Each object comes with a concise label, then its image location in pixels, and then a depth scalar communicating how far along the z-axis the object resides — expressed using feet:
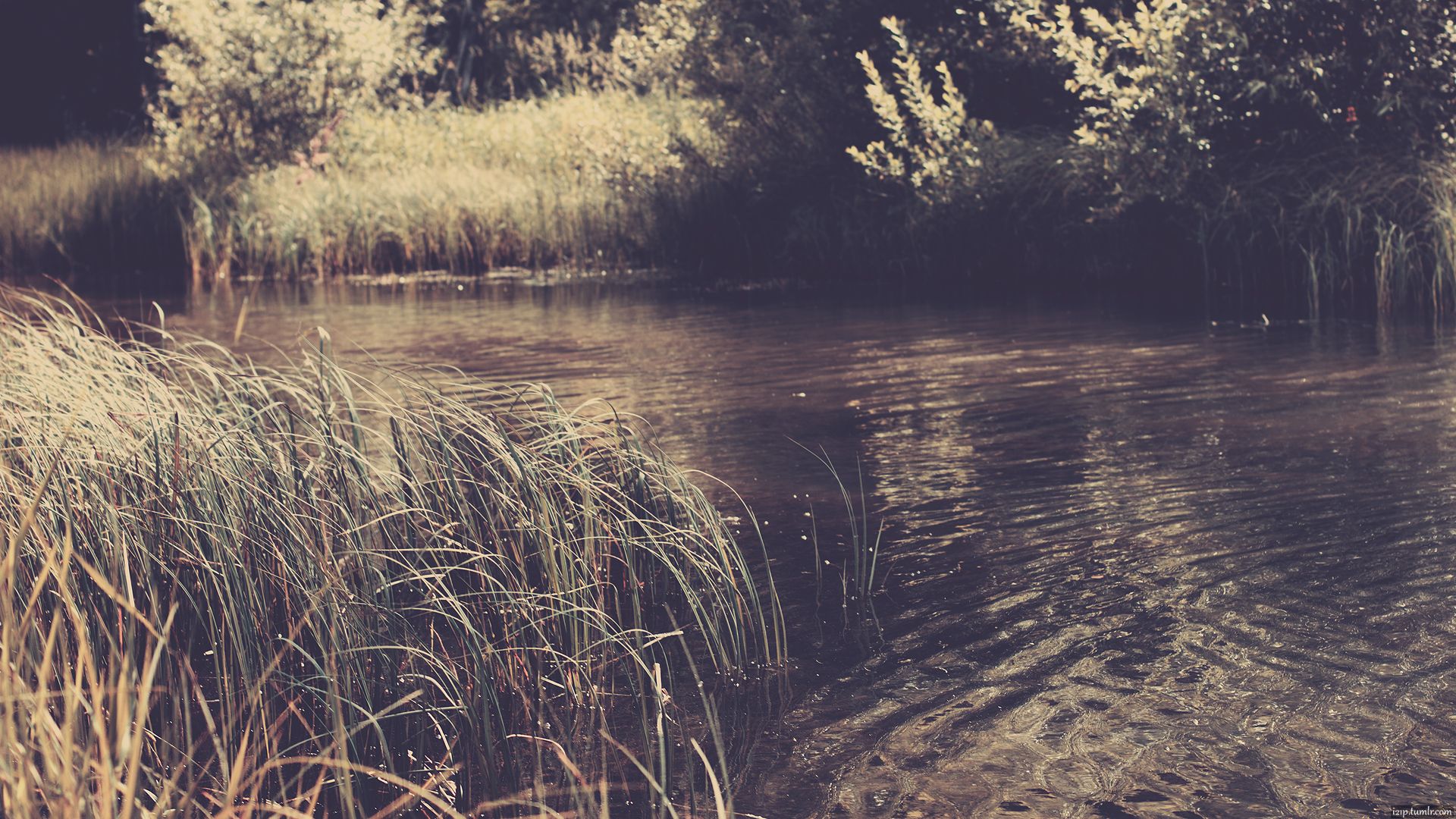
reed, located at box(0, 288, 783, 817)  11.34
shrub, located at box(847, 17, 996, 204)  48.26
